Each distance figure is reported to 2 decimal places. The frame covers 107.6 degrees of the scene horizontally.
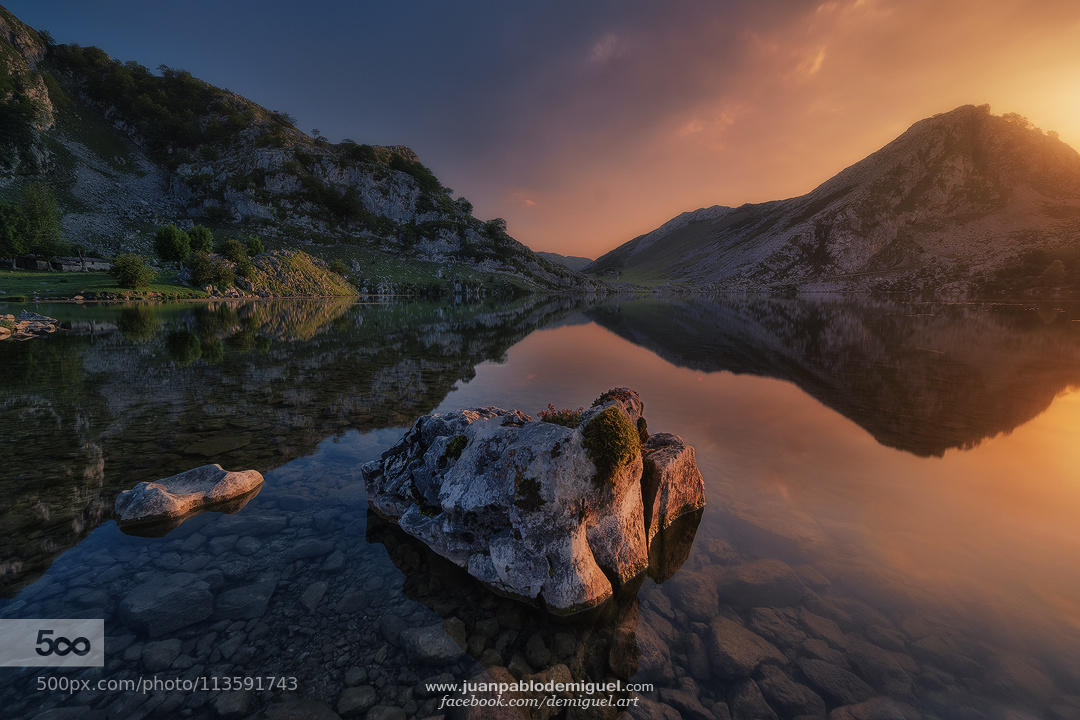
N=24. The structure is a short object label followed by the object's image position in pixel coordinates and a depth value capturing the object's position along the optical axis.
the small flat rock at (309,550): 9.45
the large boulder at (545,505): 8.63
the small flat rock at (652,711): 6.14
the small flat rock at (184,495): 10.22
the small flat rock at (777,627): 7.61
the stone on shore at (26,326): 38.78
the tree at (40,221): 91.98
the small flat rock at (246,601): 7.62
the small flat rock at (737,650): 7.02
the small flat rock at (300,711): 5.73
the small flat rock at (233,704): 5.74
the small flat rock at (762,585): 8.70
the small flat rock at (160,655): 6.44
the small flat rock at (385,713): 5.80
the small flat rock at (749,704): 6.20
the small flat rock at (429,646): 6.89
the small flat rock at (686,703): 6.22
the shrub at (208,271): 92.19
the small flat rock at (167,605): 7.16
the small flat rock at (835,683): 6.46
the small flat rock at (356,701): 5.88
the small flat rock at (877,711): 6.12
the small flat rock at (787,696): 6.27
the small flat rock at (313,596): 7.96
